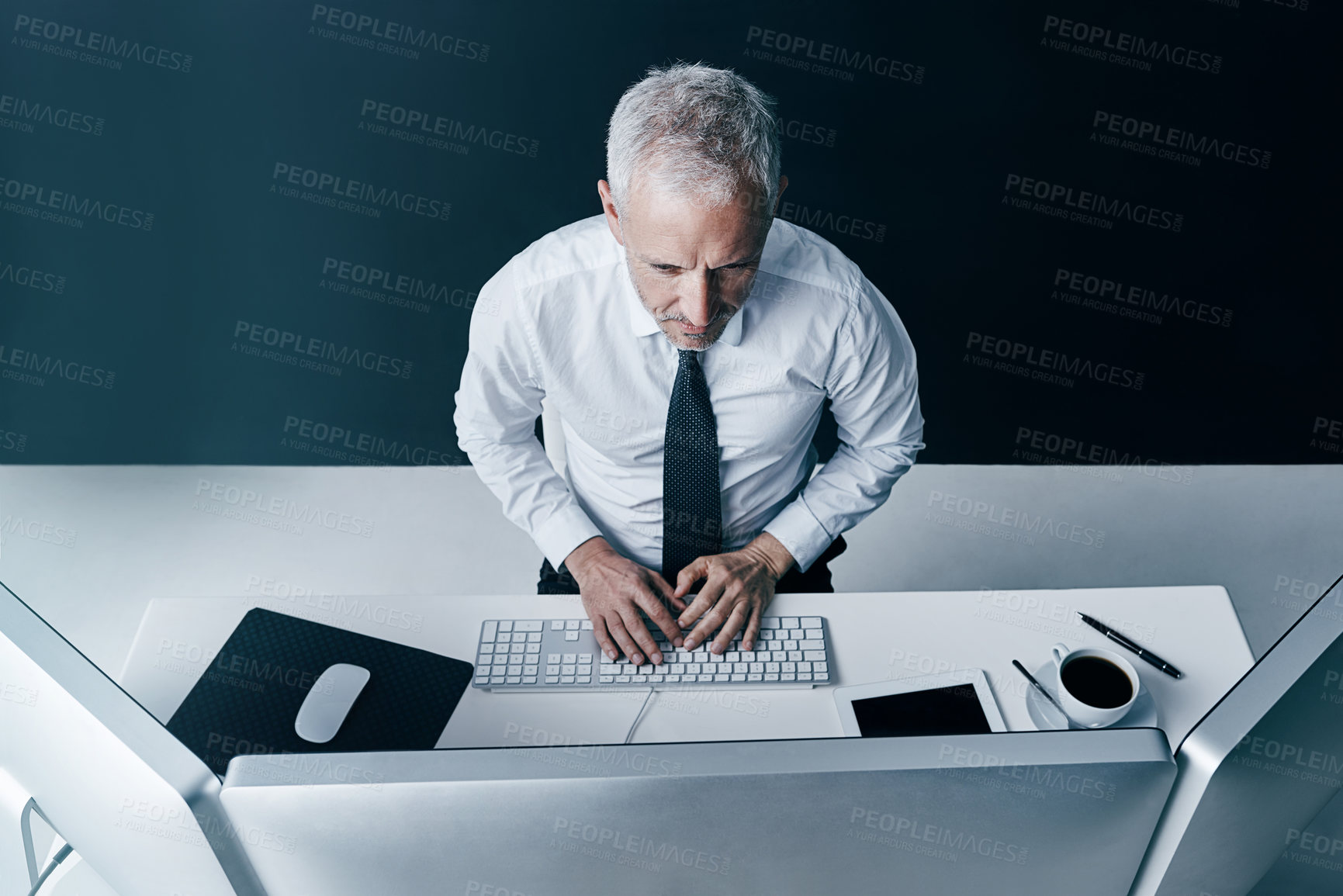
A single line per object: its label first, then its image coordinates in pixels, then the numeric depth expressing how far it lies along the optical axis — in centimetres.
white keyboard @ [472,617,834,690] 127
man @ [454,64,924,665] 121
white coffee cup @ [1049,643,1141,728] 114
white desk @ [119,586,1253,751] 123
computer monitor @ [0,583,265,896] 68
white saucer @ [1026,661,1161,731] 119
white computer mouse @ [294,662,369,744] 118
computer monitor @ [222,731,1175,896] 71
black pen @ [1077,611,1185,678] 128
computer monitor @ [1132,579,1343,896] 72
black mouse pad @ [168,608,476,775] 118
